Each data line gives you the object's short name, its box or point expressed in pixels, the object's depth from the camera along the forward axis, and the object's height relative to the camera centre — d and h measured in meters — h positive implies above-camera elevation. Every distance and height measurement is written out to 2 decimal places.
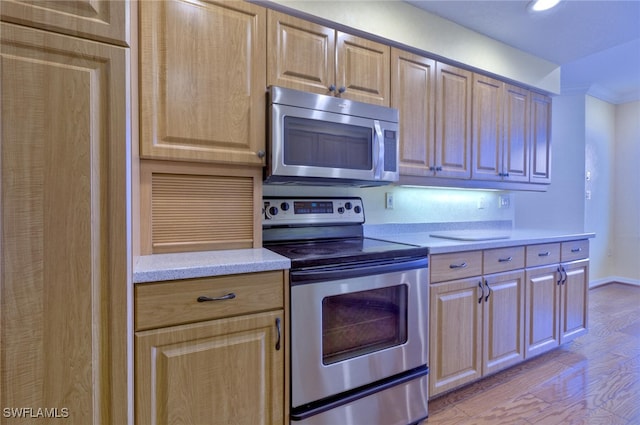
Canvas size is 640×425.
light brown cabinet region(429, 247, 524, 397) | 1.71 -0.64
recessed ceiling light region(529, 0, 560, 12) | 1.82 +1.21
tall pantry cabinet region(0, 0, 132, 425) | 0.81 -0.01
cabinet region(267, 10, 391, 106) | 1.57 +0.80
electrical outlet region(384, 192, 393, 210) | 2.28 +0.06
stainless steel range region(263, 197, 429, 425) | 1.32 -0.56
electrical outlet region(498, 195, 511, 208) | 2.96 +0.07
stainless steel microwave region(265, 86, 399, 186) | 1.51 +0.36
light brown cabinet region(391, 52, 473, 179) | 1.96 +0.63
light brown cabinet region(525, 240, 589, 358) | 2.13 -0.62
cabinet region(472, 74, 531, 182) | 2.31 +0.61
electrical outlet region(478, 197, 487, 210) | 2.83 +0.05
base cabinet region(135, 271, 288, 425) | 1.08 -0.53
